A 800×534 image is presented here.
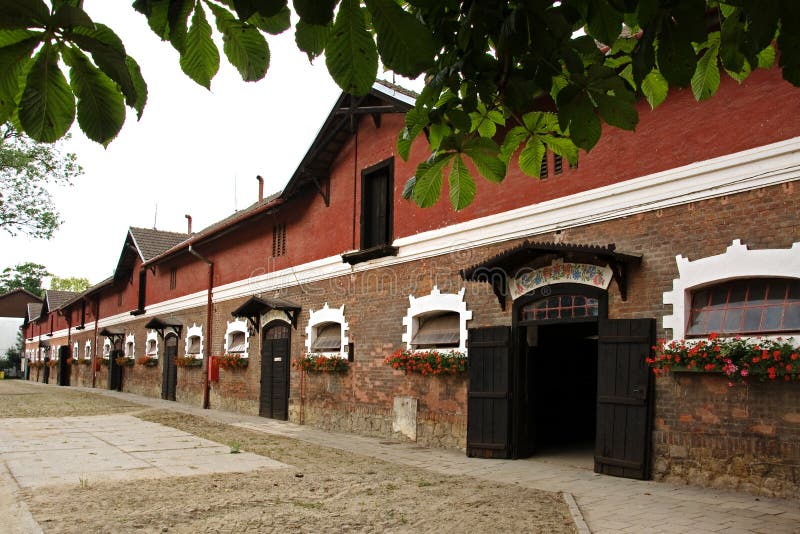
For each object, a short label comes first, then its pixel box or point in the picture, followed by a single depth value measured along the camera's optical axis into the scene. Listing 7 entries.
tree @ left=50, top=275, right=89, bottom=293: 85.50
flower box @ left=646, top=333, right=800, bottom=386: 7.05
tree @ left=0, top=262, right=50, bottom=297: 85.75
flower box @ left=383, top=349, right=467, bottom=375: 11.31
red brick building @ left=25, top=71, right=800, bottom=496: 7.69
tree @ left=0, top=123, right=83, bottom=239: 26.34
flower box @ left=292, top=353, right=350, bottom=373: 14.48
